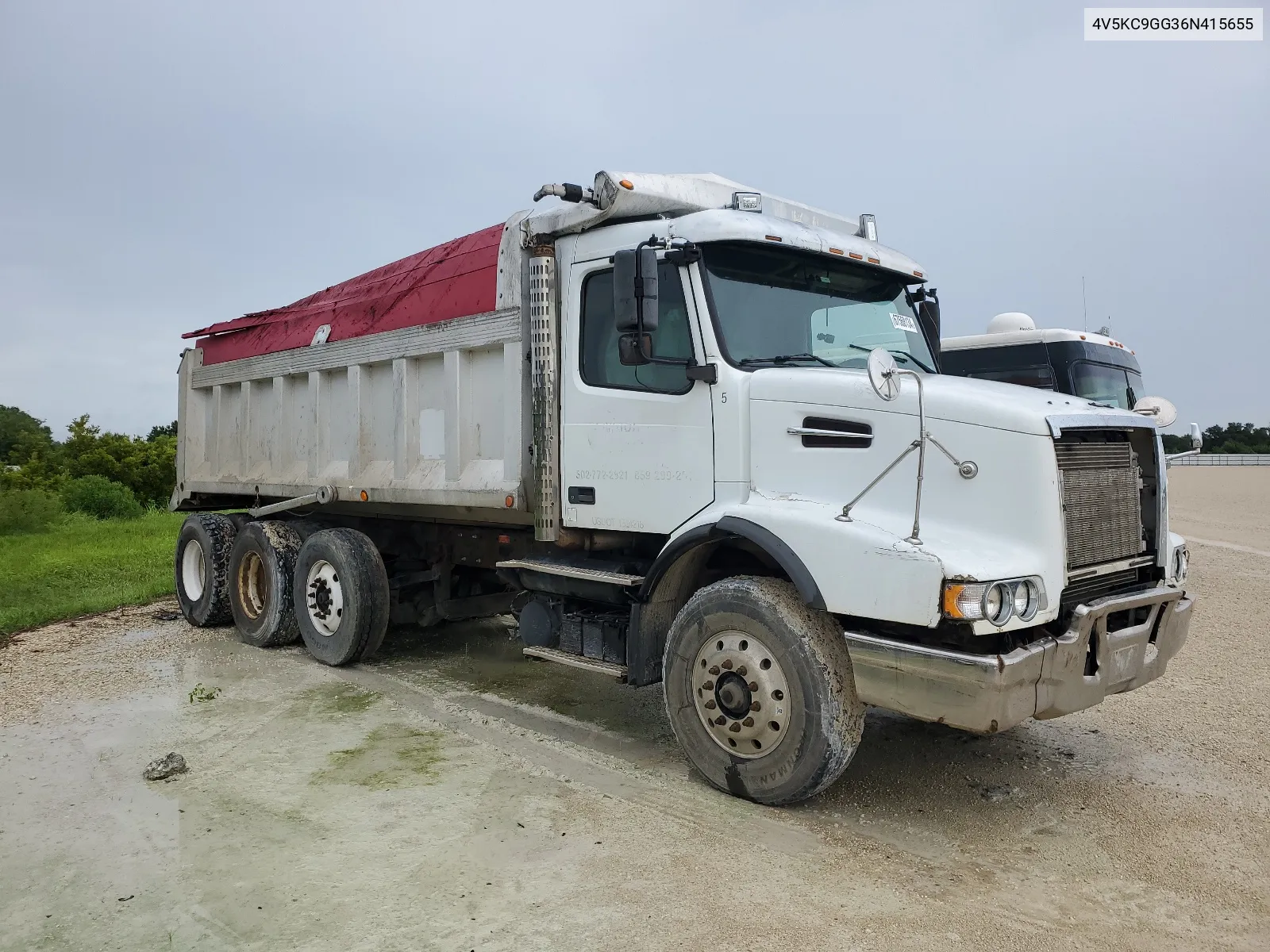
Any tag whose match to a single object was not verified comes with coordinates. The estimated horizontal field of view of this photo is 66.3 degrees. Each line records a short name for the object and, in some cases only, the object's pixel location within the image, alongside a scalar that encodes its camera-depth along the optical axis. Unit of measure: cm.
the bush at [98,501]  2755
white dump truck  423
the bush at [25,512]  2288
